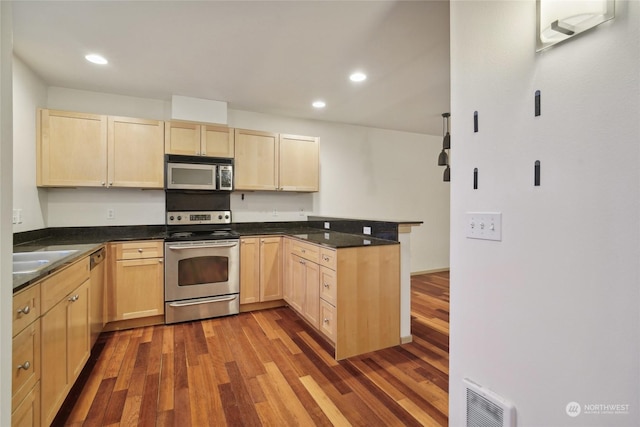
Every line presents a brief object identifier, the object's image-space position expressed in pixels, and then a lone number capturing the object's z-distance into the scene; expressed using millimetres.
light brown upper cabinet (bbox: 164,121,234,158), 3287
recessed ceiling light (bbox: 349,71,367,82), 2846
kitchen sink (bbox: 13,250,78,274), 1916
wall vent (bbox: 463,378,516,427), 1133
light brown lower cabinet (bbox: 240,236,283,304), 3373
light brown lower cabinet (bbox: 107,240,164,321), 2855
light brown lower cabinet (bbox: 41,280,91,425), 1488
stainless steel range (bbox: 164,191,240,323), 3043
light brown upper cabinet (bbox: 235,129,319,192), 3645
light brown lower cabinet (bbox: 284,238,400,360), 2355
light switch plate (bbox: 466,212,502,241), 1198
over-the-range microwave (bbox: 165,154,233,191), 3293
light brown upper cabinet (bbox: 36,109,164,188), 2852
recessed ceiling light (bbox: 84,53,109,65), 2471
